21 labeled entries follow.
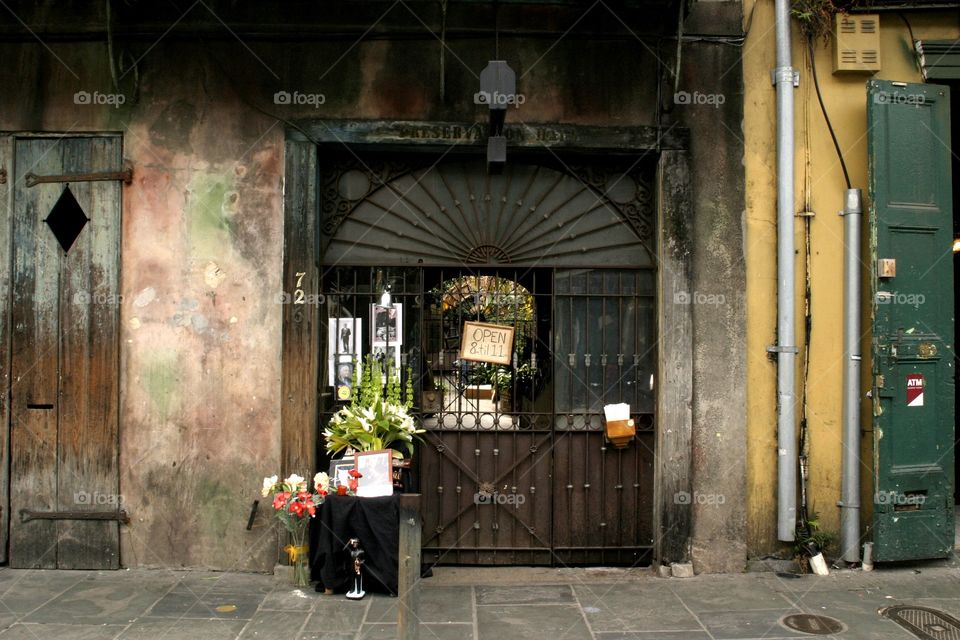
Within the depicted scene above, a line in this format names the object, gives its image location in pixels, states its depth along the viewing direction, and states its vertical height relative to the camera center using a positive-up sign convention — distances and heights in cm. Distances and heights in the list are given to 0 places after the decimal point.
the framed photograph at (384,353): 642 -14
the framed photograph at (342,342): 642 -5
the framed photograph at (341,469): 582 -103
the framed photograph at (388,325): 642 +10
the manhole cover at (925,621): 502 -196
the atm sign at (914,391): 616 -42
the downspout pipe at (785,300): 615 +33
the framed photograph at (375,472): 574 -104
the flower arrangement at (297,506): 565 -128
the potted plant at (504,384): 646 -40
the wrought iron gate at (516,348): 641 -9
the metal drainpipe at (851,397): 618 -47
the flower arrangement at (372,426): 591 -71
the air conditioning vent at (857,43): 624 +249
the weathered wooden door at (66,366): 616 -25
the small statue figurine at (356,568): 555 -172
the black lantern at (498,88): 540 +182
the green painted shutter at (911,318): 609 +19
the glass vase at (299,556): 581 -172
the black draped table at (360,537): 562 -153
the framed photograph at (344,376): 641 -34
